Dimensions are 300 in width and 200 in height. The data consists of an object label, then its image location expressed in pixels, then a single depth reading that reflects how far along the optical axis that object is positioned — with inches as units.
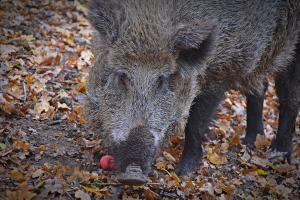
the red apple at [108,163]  339.3
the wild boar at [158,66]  303.7
